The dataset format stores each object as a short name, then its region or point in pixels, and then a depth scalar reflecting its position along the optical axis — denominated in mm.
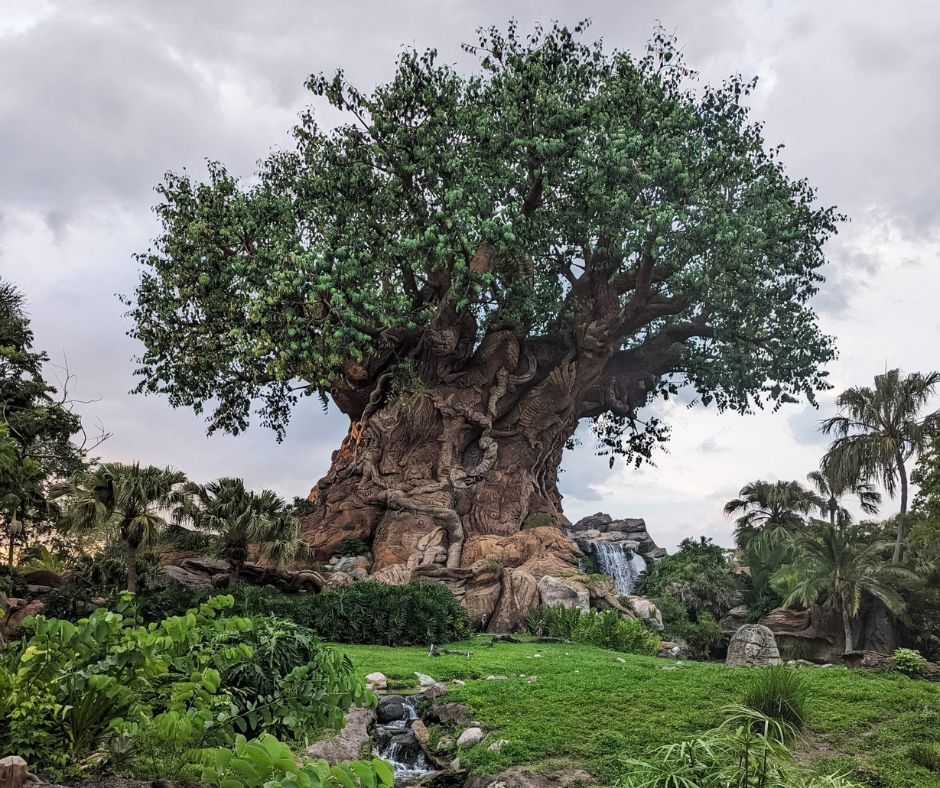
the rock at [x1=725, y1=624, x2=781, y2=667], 12516
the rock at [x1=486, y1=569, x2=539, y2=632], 18031
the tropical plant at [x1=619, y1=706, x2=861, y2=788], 5383
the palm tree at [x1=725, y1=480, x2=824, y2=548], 34125
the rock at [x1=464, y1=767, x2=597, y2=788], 6637
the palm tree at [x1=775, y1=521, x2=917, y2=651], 23062
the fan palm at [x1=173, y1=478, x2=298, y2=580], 15898
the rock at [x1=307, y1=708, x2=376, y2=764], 7207
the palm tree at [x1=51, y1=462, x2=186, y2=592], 14625
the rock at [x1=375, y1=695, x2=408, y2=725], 8812
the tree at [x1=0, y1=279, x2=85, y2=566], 17500
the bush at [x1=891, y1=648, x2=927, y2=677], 11234
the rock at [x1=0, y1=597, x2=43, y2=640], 14023
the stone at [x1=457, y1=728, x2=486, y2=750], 7879
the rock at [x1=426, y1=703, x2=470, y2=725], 8672
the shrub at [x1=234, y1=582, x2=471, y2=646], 14711
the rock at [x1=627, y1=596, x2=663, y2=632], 20125
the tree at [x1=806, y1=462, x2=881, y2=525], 32250
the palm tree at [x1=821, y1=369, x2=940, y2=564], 27688
